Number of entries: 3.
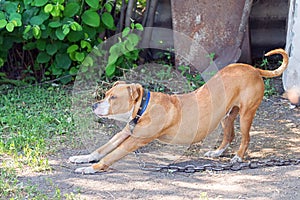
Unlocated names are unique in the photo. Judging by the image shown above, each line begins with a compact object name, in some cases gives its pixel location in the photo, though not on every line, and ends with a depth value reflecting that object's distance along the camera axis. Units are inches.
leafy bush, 492.7
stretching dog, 348.4
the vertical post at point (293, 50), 488.5
